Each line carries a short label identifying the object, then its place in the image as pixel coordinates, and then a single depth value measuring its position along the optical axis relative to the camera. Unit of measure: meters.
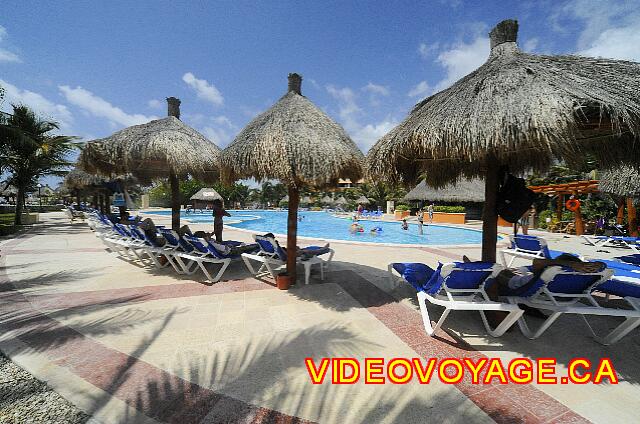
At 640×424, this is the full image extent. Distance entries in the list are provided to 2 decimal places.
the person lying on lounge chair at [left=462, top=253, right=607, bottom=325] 3.28
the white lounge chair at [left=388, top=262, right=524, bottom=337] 3.06
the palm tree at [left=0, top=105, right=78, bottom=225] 12.61
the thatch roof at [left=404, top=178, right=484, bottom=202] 23.57
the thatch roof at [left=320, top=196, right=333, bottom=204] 44.54
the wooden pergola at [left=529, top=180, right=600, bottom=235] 12.29
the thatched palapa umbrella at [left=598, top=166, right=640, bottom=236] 9.47
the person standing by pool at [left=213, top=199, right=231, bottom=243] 7.76
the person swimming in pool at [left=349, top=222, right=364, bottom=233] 17.22
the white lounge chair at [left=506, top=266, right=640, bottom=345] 2.96
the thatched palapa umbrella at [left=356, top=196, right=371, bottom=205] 35.28
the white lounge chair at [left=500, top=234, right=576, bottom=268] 6.14
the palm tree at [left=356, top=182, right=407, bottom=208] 34.18
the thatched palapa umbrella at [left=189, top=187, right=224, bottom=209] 21.23
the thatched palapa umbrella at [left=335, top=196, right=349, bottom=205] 41.28
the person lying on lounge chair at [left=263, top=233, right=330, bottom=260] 5.64
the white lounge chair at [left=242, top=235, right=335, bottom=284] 5.25
